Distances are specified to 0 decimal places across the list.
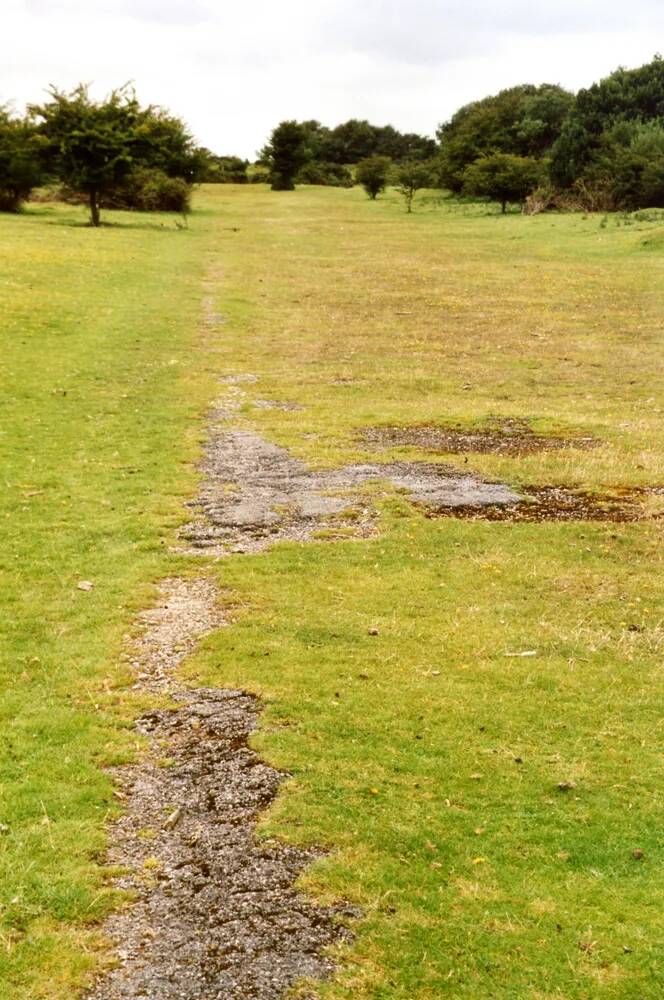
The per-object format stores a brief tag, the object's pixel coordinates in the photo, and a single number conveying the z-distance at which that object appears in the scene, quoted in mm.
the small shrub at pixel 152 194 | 62688
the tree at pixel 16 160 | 53250
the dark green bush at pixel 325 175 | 103750
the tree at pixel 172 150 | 63994
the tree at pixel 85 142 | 51188
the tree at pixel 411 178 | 71438
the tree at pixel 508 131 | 76812
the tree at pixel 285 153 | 89438
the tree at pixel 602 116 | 66938
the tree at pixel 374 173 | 79375
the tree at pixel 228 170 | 100038
